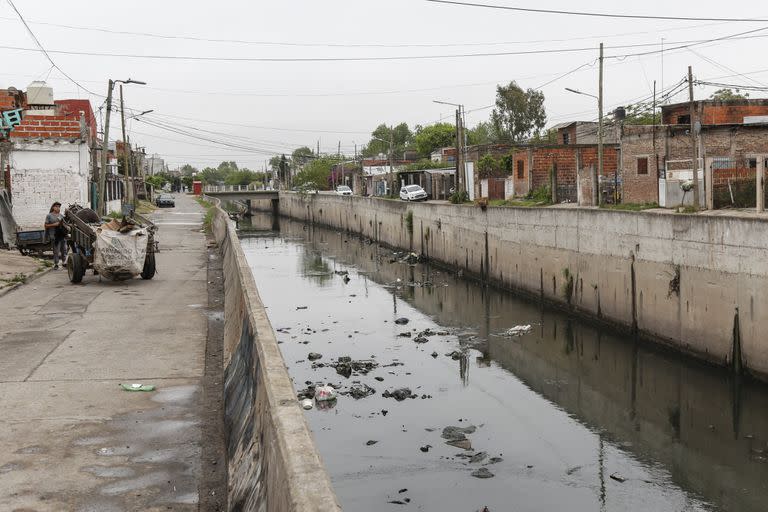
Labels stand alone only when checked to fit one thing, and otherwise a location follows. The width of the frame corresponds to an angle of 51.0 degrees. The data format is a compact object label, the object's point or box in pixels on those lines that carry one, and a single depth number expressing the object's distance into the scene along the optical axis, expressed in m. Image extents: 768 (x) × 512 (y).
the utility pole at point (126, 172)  52.44
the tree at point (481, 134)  108.44
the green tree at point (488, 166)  50.38
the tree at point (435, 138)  98.81
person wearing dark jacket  21.30
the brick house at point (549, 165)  40.06
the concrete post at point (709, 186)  19.77
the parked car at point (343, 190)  82.75
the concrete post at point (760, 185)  17.39
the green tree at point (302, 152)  160.73
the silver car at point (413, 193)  54.09
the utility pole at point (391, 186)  63.38
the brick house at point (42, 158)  31.16
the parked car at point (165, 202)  70.94
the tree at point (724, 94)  53.99
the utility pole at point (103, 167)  33.25
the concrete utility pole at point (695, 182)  19.97
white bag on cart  18.00
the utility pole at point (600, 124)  29.58
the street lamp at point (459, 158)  43.84
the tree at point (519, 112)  84.25
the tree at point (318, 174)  104.63
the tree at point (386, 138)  142.38
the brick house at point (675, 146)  28.88
